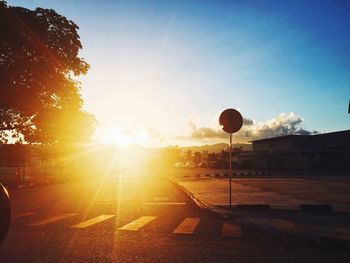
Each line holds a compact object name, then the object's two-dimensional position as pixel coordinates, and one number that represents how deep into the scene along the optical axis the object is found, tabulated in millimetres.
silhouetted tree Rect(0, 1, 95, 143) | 25552
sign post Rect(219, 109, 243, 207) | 13305
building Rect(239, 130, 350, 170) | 71000
